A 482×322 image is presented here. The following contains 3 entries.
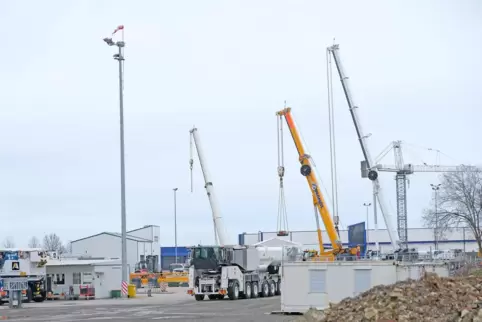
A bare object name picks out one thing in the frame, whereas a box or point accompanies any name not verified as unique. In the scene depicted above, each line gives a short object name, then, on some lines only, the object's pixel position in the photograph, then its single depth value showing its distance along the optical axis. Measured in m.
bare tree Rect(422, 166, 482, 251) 76.62
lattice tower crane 109.09
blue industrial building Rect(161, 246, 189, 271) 126.94
